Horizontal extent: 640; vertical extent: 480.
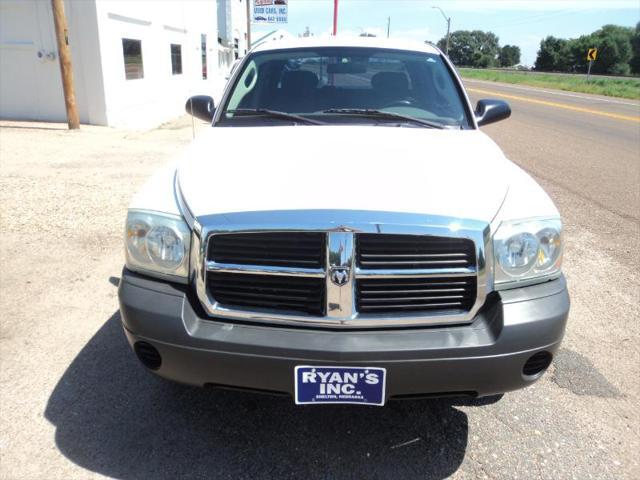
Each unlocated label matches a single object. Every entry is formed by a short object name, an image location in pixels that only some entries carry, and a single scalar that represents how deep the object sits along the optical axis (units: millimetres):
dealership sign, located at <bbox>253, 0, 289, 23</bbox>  17062
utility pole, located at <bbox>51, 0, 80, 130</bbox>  10359
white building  11422
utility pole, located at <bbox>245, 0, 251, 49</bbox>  18180
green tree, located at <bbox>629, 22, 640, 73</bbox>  78875
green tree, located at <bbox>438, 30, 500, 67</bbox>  103938
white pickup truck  2043
